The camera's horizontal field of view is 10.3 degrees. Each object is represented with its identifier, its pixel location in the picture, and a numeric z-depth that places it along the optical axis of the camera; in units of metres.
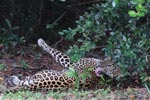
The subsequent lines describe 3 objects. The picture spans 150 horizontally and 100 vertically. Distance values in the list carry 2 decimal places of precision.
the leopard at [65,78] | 12.65
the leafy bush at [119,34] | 11.68
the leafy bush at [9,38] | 16.76
